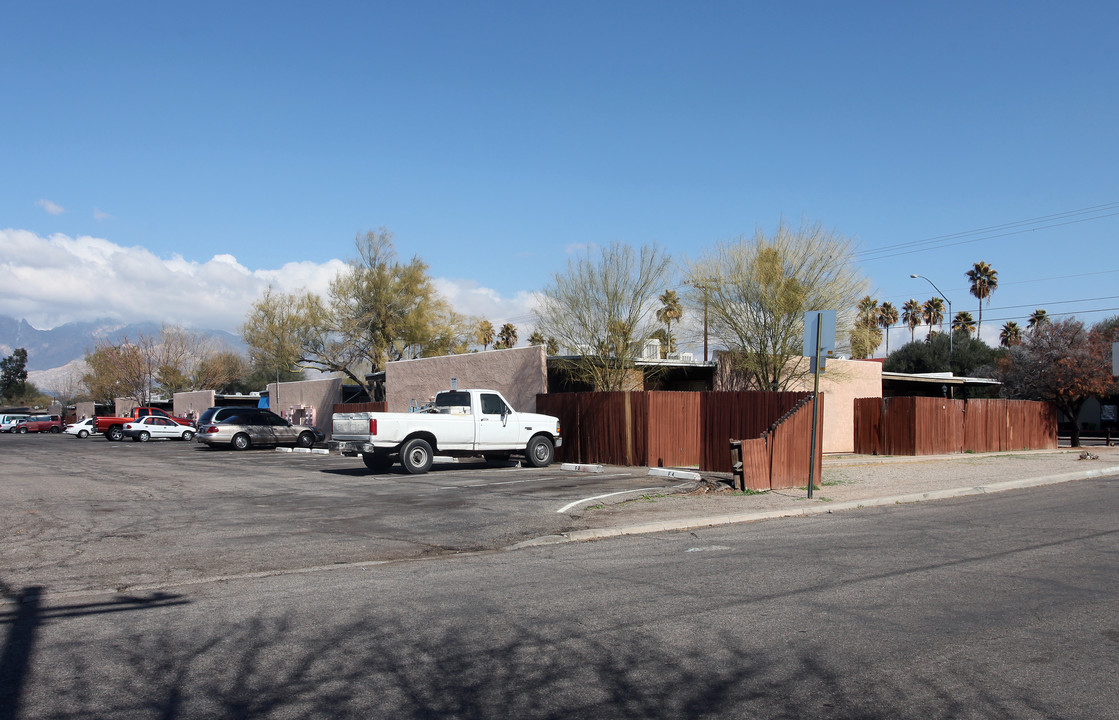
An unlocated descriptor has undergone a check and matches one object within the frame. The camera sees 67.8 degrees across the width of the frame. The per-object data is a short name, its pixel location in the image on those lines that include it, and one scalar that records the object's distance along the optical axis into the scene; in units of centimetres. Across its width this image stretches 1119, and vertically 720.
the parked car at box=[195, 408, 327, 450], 3231
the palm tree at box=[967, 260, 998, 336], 6488
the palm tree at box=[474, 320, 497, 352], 6404
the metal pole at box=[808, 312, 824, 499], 1375
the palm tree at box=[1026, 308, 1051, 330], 6628
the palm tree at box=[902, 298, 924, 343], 7481
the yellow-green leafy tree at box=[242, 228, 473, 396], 4394
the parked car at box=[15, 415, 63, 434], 6412
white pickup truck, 1914
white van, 6544
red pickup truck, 4509
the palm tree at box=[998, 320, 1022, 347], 6838
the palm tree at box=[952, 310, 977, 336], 6719
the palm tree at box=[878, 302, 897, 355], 7381
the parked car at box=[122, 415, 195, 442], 4303
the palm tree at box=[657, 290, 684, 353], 3125
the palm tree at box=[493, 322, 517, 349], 6962
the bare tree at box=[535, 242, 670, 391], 2720
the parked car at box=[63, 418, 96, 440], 5091
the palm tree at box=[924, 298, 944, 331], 7212
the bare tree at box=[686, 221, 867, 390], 2672
